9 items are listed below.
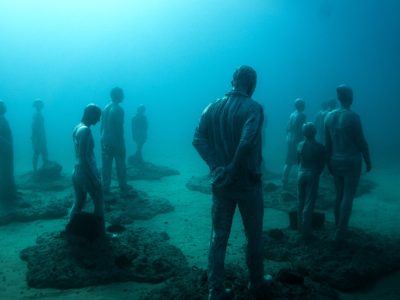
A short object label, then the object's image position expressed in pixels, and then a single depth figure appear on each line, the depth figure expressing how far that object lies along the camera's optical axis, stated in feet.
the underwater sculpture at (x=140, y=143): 54.49
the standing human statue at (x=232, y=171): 14.16
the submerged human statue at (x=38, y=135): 50.37
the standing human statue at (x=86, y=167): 21.84
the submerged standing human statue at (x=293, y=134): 41.08
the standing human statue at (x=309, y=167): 22.95
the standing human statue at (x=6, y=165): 34.40
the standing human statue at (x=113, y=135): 35.42
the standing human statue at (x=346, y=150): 21.71
